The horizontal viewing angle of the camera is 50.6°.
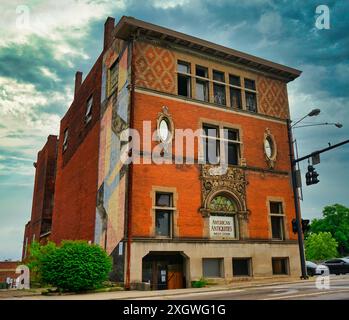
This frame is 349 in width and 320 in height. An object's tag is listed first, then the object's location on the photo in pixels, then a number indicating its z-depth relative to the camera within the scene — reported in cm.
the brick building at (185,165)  2056
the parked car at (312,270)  2579
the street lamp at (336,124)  2098
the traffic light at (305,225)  2016
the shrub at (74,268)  1611
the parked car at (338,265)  2777
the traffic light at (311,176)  1947
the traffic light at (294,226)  2042
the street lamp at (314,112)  2097
